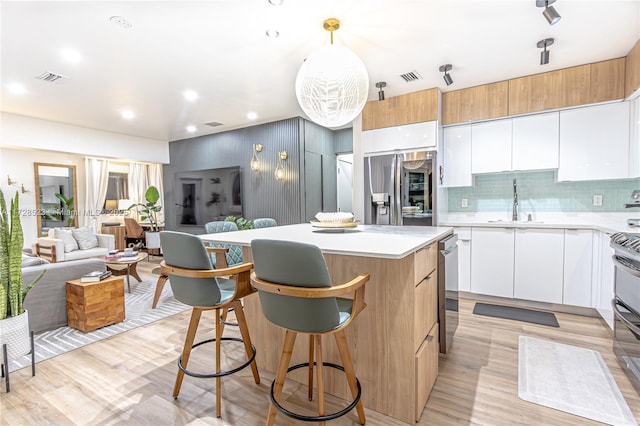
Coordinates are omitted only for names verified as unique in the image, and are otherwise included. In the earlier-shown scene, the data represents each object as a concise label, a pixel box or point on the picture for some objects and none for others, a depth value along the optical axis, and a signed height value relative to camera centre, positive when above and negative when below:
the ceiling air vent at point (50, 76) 3.18 +1.35
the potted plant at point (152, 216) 6.52 -0.39
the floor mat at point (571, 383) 1.71 -1.20
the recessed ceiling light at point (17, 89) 3.49 +1.35
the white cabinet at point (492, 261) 3.38 -0.72
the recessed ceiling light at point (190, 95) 3.80 +1.36
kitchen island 1.58 -0.68
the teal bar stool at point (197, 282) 1.52 -0.43
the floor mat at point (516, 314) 3.01 -1.22
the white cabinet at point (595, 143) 3.03 +0.57
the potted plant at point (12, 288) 1.98 -0.57
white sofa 4.93 -0.83
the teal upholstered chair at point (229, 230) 3.12 -0.31
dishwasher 2.08 -0.66
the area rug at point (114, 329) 2.45 -1.22
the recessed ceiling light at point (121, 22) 2.25 +1.36
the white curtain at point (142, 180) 7.82 +0.55
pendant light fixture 2.03 +0.79
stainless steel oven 1.92 -0.73
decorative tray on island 2.17 -0.18
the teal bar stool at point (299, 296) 1.21 -0.41
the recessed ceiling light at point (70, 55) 2.73 +1.36
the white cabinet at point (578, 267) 3.01 -0.70
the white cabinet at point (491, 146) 3.54 +0.62
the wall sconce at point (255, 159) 5.45 +0.74
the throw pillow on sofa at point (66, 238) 5.11 -0.61
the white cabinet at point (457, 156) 3.77 +0.54
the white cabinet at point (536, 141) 3.31 +0.63
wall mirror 6.13 +0.13
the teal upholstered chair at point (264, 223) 3.21 -0.25
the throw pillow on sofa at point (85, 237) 5.36 -0.64
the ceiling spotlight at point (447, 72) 3.08 +1.33
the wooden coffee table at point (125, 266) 3.98 -0.89
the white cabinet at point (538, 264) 3.15 -0.71
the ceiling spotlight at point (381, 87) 3.51 +1.34
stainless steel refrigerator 3.73 +0.13
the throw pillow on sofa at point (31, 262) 2.98 -0.59
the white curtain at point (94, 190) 6.84 +0.27
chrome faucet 3.70 -0.06
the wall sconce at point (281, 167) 5.13 +0.57
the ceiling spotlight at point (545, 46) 2.58 +1.32
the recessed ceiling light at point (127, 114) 4.50 +1.34
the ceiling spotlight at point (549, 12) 1.97 +1.21
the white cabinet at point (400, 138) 3.72 +0.79
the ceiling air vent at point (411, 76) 3.27 +1.35
